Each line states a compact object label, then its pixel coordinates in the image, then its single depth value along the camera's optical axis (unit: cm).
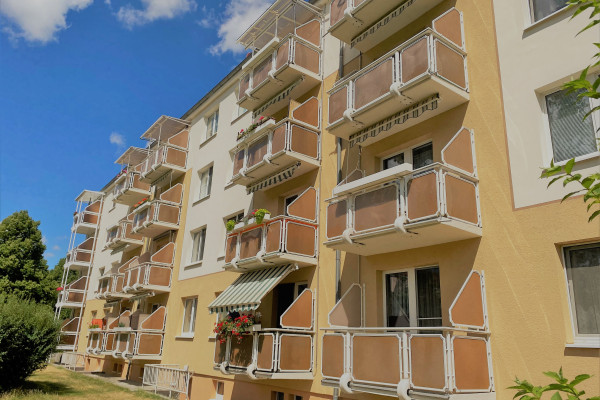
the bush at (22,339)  1758
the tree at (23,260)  4103
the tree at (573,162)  309
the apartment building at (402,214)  861
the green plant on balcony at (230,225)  1658
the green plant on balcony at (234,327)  1411
